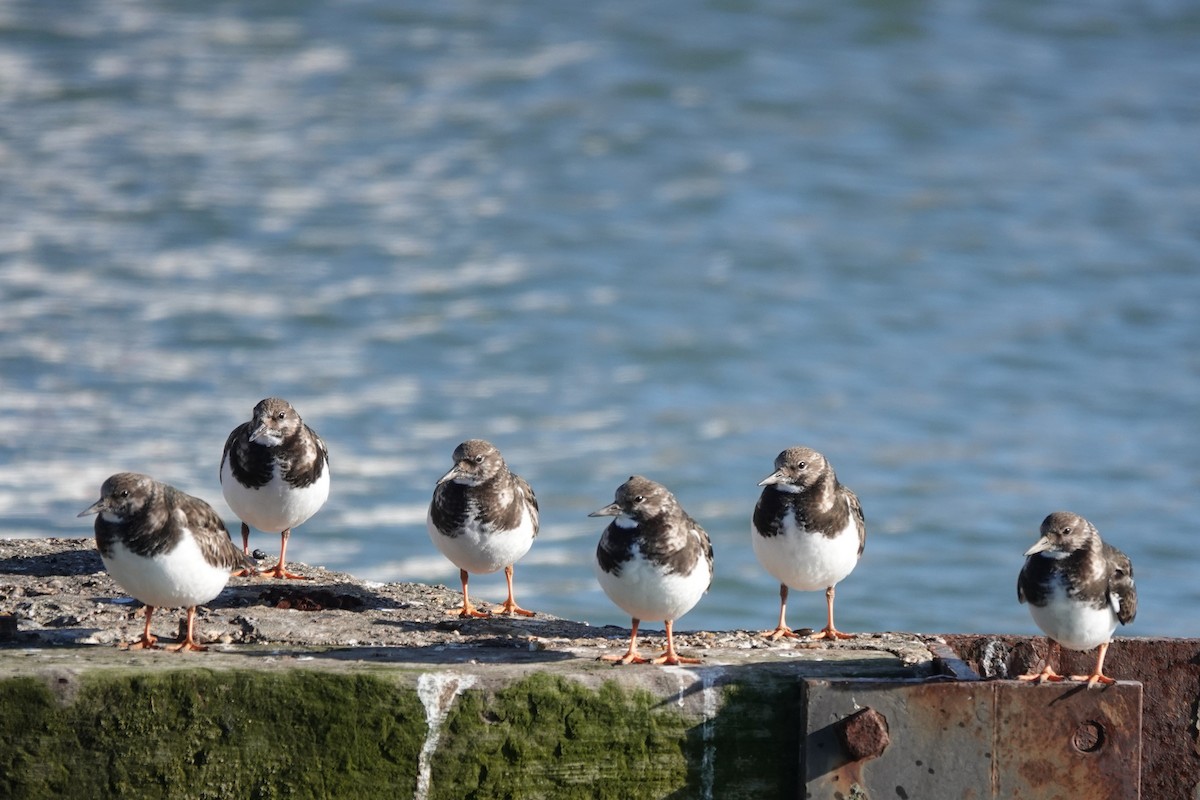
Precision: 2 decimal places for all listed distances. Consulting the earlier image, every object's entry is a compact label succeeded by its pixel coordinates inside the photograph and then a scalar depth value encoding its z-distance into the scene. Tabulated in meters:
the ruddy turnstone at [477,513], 14.93
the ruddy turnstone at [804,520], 14.50
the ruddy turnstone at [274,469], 15.81
